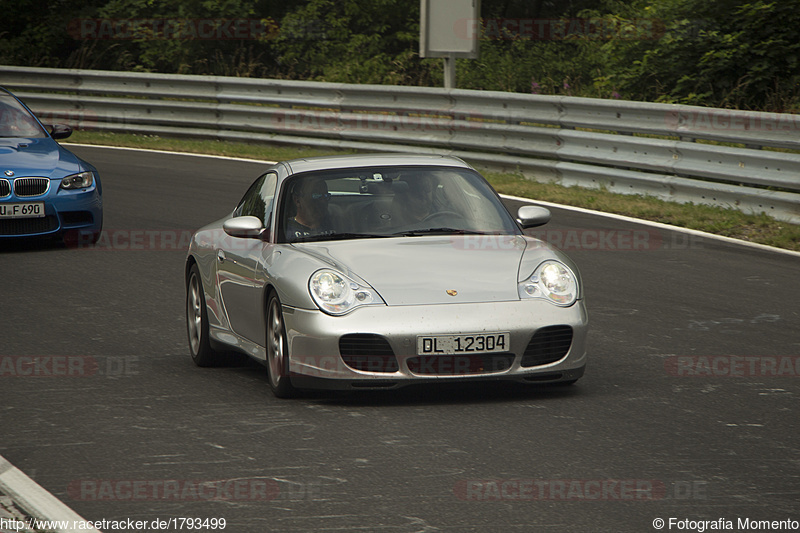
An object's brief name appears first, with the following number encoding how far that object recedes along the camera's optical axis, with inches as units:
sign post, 1539.1
